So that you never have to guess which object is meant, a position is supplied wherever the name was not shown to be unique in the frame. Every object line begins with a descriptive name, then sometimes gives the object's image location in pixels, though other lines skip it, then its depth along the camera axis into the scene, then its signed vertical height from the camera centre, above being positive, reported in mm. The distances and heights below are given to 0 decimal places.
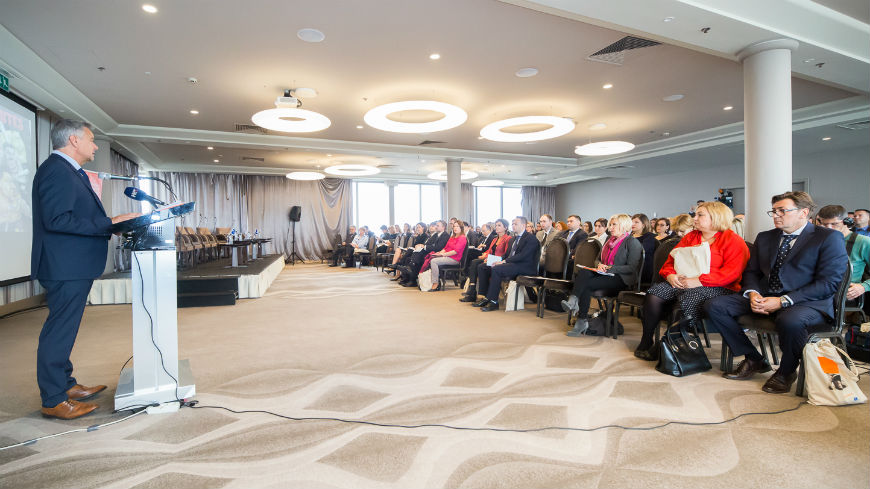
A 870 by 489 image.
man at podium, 2119 +12
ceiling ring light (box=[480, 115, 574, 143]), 7020 +2092
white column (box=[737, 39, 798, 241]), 4199 +1144
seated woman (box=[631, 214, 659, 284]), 4680 +24
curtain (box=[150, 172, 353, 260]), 13719 +1482
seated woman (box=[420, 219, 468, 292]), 7383 -183
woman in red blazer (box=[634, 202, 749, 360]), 3049 -300
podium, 2287 -396
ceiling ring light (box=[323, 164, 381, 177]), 11727 +2195
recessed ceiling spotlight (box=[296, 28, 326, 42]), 4520 +2378
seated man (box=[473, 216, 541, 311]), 5293 -266
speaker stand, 14610 -302
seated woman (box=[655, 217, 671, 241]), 6191 +183
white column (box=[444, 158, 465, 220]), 11188 +1537
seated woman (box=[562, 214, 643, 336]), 3910 -302
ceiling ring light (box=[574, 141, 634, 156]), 8750 +2047
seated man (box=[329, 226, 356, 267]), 13203 -167
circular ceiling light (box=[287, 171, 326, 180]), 12344 +2138
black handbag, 2850 -818
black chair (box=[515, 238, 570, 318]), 4836 -296
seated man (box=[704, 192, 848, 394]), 2535 -321
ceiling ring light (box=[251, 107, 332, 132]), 6230 +2043
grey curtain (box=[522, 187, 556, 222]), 18156 +1826
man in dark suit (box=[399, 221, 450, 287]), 7879 -190
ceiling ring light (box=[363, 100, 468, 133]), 6082 +2053
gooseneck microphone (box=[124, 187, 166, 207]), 2251 +306
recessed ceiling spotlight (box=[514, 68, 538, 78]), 5715 +2408
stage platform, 6180 -542
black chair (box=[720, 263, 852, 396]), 2494 -567
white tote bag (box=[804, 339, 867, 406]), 2305 -804
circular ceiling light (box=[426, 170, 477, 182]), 13670 +2430
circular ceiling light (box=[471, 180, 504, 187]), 15514 +2363
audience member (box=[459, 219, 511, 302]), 6078 -131
